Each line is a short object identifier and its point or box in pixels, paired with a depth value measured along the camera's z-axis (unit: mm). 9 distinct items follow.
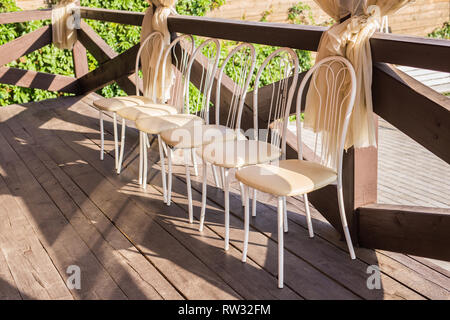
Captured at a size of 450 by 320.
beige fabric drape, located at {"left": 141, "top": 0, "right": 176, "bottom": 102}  3678
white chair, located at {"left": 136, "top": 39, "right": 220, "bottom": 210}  2990
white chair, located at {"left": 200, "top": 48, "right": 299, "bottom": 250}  2447
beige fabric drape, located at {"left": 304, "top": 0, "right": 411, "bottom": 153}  2176
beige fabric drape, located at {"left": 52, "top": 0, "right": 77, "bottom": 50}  5422
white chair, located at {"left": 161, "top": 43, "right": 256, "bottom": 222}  2764
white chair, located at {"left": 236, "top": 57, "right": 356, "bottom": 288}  2148
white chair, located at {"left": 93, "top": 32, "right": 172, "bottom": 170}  3420
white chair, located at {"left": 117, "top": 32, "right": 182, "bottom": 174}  3223
